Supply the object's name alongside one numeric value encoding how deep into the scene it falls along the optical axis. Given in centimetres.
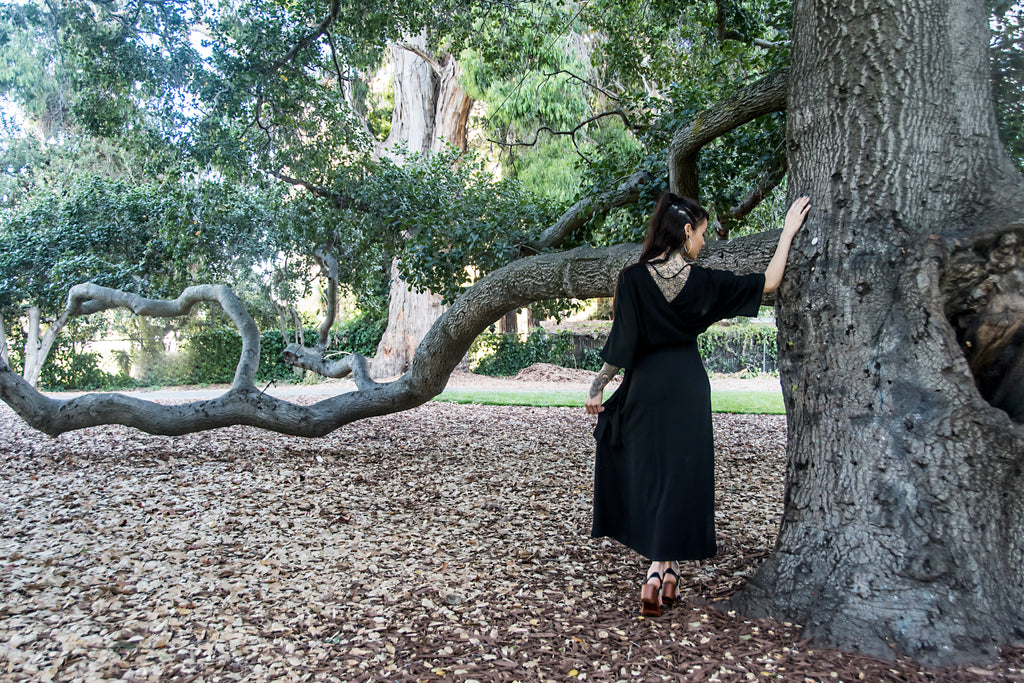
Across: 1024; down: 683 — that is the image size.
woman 261
